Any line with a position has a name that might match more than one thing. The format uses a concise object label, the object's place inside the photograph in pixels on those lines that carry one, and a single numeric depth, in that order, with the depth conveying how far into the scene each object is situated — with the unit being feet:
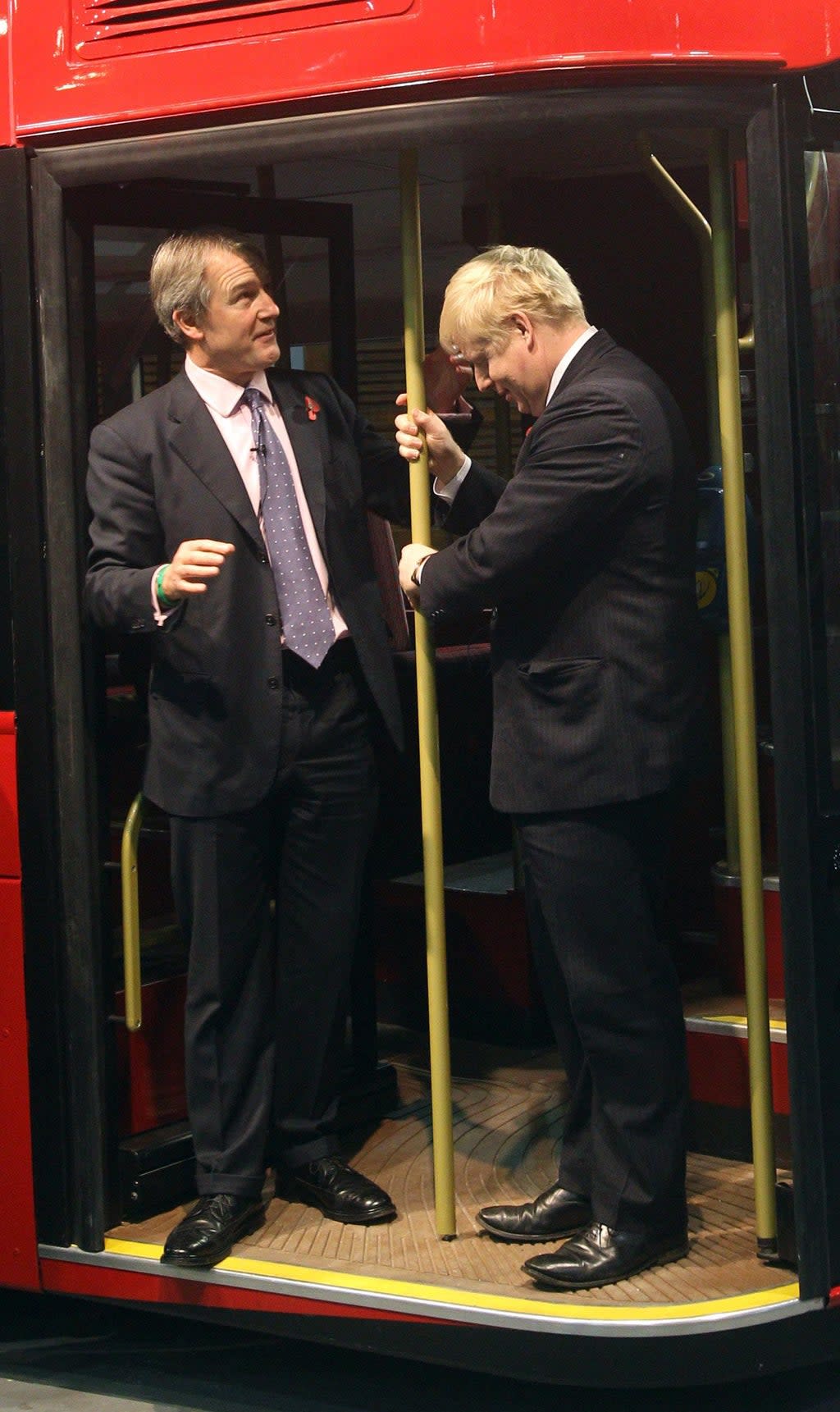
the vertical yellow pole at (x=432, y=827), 9.76
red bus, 9.00
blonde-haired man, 9.43
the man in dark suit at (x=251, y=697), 10.30
